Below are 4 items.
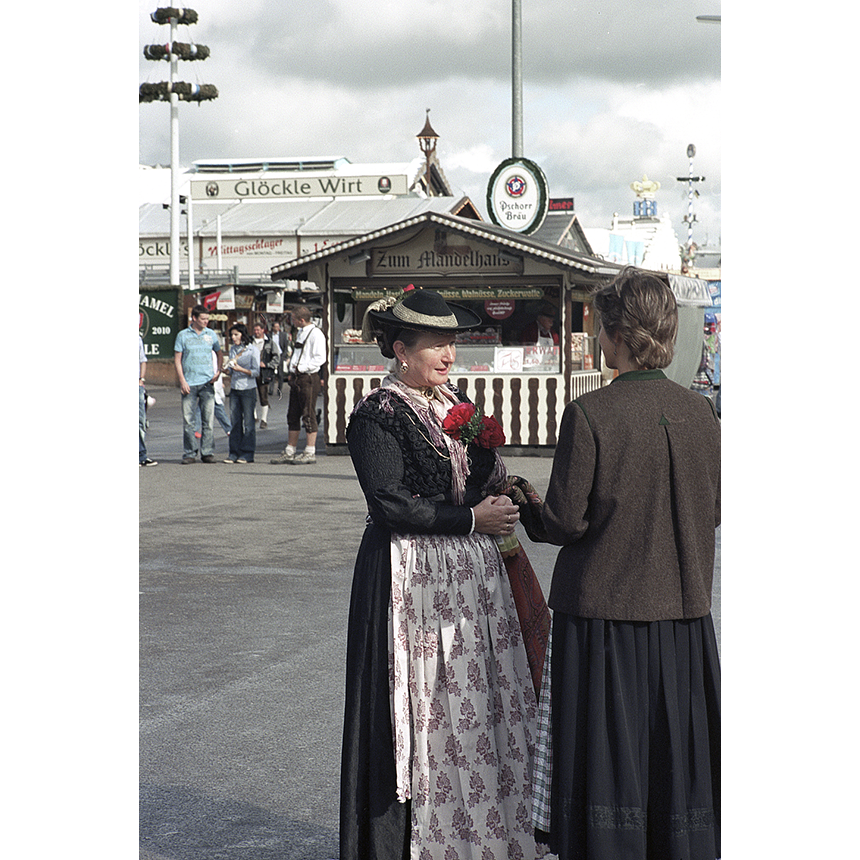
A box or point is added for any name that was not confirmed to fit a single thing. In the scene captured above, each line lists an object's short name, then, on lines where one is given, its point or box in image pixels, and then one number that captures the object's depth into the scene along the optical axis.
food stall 15.41
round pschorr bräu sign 20.06
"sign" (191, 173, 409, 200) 61.97
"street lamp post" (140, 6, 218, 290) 31.27
